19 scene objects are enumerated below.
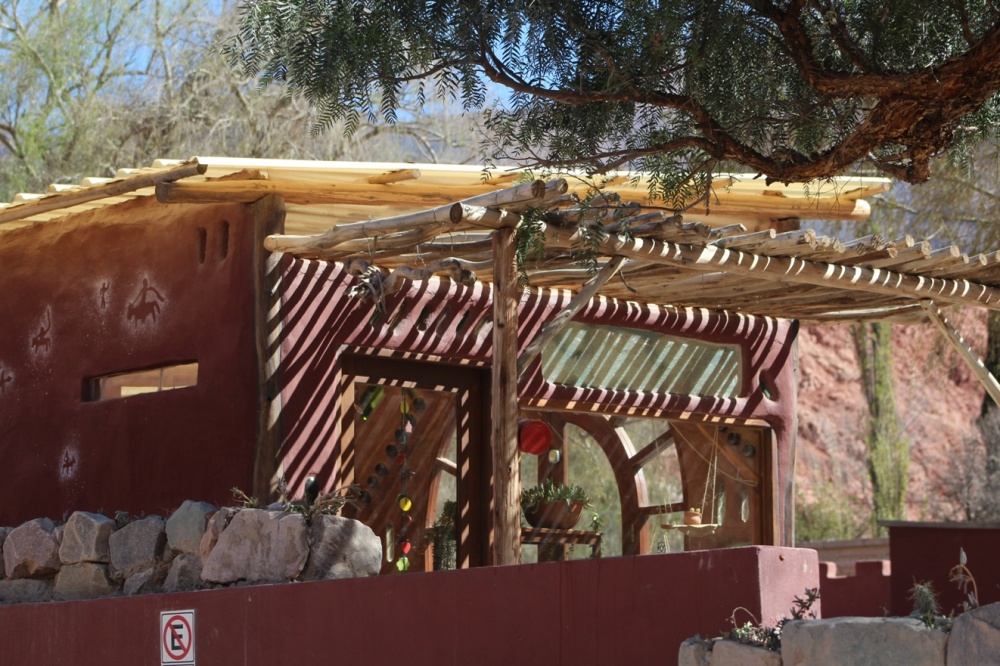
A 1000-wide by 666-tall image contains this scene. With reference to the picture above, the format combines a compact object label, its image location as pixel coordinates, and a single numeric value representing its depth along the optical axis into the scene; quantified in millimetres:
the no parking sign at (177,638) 14906
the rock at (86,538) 17906
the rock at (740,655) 9484
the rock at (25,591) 18641
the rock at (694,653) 9898
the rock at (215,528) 16531
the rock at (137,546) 17469
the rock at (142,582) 17359
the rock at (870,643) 8812
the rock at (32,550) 18437
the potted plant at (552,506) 24250
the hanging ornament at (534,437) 20156
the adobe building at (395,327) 16562
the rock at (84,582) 17891
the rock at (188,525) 16969
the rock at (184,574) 16875
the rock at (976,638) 8445
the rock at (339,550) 15672
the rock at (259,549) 15773
